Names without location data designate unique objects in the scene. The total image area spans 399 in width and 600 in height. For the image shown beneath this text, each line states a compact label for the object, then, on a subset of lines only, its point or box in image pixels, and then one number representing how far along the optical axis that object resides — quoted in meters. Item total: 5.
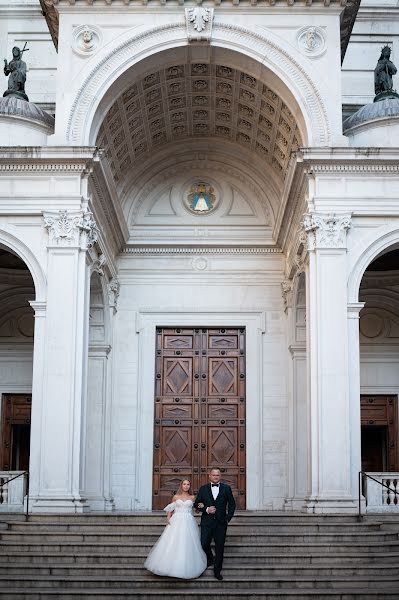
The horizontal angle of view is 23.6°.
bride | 14.88
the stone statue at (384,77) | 23.14
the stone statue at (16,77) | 22.80
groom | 15.48
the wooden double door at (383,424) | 26.20
